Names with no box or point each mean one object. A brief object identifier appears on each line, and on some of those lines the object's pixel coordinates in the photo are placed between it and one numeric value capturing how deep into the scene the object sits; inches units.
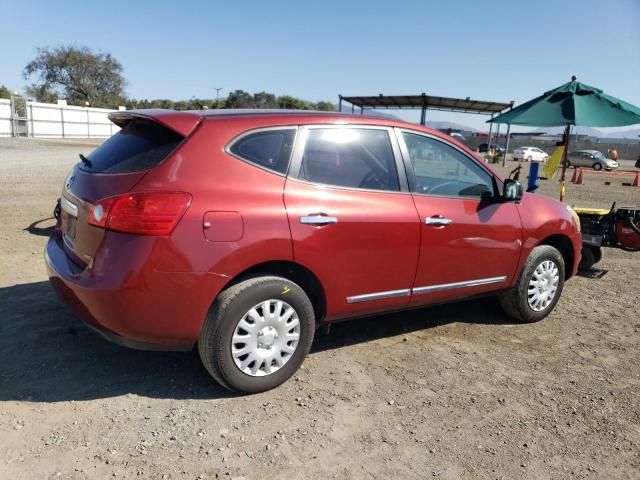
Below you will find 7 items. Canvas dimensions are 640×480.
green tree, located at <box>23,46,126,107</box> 2343.8
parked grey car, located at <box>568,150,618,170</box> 1593.3
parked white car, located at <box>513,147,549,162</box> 1850.4
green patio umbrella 320.5
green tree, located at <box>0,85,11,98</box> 2136.1
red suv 117.3
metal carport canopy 1113.4
